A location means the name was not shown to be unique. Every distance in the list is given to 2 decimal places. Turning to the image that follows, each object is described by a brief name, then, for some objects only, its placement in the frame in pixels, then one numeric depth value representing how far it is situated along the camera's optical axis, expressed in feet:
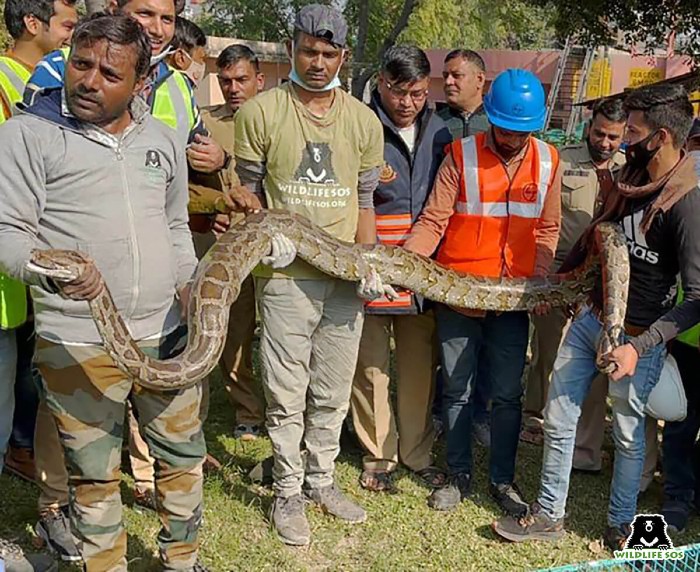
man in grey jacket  11.51
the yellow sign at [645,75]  101.85
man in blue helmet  17.48
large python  12.10
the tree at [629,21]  50.52
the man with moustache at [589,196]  20.38
